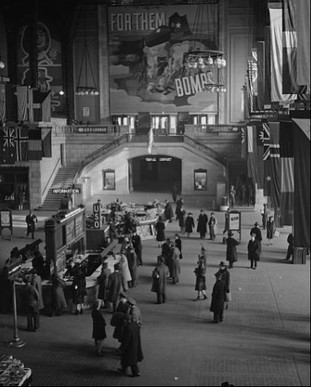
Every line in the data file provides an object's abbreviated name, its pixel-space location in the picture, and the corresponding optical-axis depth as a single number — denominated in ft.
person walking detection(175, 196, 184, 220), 95.64
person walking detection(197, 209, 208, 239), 85.71
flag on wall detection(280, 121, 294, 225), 42.91
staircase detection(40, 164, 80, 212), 120.98
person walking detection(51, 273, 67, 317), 52.54
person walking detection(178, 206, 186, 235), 91.66
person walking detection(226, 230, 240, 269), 68.59
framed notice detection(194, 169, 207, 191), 133.39
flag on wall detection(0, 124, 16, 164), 99.50
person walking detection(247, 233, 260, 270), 67.05
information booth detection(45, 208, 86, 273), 62.85
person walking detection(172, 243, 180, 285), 62.80
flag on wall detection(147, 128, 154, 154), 130.00
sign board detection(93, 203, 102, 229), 81.56
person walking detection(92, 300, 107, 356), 43.50
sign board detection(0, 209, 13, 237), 89.97
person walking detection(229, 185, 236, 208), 115.75
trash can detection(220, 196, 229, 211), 114.73
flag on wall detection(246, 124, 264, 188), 71.87
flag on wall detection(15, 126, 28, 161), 99.35
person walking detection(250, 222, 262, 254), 72.73
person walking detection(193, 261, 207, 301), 56.70
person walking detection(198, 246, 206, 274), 58.47
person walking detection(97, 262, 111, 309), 53.72
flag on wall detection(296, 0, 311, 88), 34.91
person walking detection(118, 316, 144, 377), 39.78
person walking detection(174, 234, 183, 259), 71.71
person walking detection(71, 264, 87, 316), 53.16
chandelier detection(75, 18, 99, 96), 151.53
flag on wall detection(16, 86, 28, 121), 97.66
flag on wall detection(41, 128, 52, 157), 102.06
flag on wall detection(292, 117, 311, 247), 34.91
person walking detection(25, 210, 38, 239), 90.52
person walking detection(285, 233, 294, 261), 69.58
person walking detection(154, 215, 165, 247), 81.97
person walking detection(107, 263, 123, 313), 53.01
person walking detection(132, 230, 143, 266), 71.10
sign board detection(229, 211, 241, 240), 81.97
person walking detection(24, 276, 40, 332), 49.42
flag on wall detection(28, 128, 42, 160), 99.45
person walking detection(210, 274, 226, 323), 49.65
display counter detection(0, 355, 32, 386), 35.99
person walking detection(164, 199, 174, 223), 101.19
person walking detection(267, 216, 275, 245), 82.28
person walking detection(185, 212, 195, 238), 86.82
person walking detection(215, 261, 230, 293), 51.47
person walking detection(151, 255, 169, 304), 55.21
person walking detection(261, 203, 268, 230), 91.99
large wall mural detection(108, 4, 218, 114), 148.05
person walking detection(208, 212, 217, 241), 85.86
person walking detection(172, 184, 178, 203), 122.99
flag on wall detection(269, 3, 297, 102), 45.60
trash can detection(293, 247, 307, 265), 69.97
